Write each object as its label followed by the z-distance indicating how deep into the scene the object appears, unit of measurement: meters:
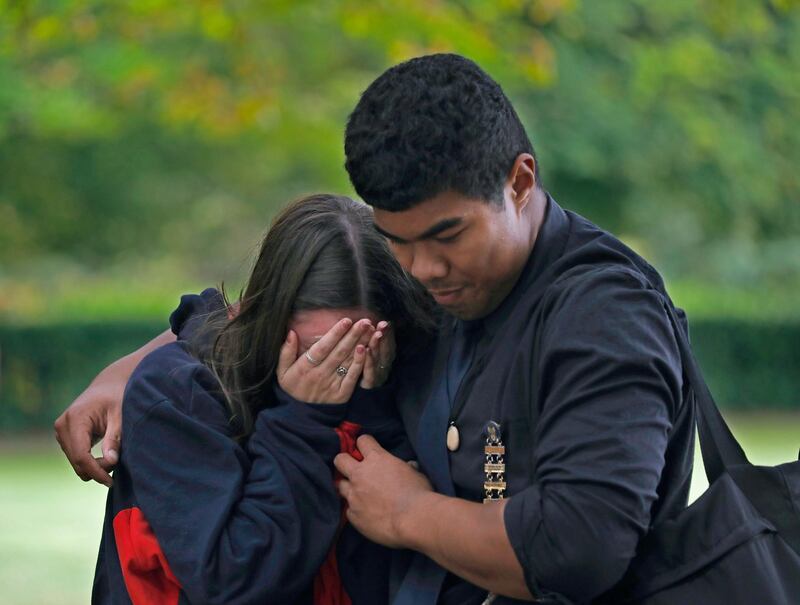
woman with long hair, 5.83
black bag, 5.04
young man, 4.94
